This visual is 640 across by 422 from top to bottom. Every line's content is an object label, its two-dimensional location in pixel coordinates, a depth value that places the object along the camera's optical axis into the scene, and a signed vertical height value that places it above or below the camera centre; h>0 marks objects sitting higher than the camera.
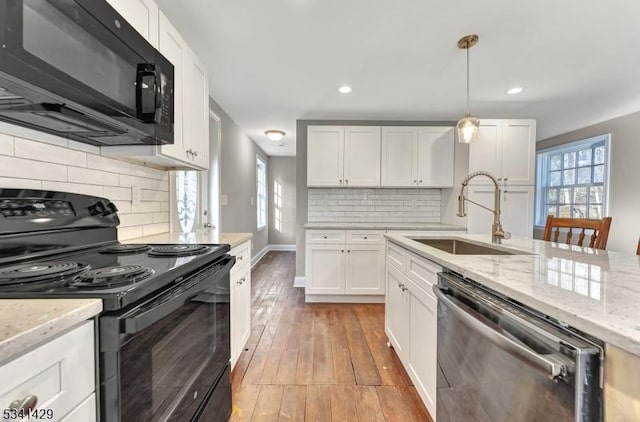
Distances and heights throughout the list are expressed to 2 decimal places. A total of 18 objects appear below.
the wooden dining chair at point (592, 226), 1.81 -0.13
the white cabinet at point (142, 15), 1.11 +0.83
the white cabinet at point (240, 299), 1.67 -0.64
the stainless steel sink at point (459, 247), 1.68 -0.28
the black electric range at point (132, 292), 0.63 -0.26
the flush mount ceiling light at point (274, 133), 4.18 +1.11
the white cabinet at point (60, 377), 0.44 -0.32
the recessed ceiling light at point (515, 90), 2.70 +1.19
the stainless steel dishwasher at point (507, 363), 0.56 -0.41
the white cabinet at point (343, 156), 3.46 +0.64
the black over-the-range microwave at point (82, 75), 0.69 +0.41
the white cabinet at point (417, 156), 3.43 +0.64
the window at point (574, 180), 3.98 +0.45
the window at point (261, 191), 5.79 +0.30
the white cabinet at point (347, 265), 3.14 -0.69
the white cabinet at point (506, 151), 3.17 +0.66
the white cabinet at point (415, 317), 1.33 -0.66
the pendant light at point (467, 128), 2.11 +0.62
